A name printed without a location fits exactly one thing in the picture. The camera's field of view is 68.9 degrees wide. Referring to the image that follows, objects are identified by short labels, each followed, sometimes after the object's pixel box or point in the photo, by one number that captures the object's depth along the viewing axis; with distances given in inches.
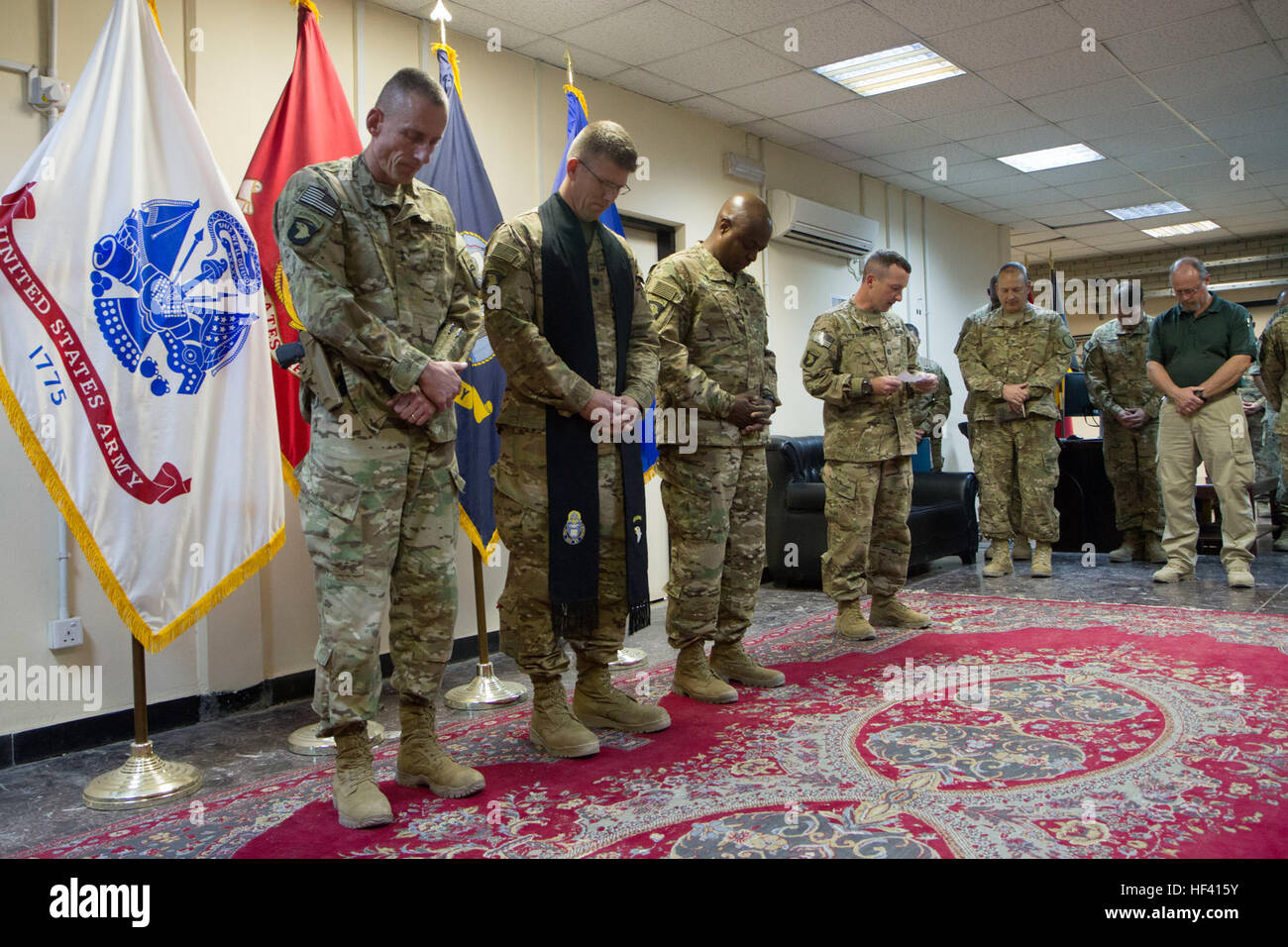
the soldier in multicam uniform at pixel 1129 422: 232.2
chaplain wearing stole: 98.3
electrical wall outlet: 117.2
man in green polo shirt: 192.7
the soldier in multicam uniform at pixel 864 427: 154.3
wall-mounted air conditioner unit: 256.4
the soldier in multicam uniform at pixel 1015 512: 226.5
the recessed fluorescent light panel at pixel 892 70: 206.5
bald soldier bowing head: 118.5
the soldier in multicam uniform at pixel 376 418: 82.4
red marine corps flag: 120.0
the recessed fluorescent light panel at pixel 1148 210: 362.9
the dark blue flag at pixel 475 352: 137.3
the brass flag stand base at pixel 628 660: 149.1
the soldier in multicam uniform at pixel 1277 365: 208.8
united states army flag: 99.0
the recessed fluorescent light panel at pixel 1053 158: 281.1
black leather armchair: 221.6
